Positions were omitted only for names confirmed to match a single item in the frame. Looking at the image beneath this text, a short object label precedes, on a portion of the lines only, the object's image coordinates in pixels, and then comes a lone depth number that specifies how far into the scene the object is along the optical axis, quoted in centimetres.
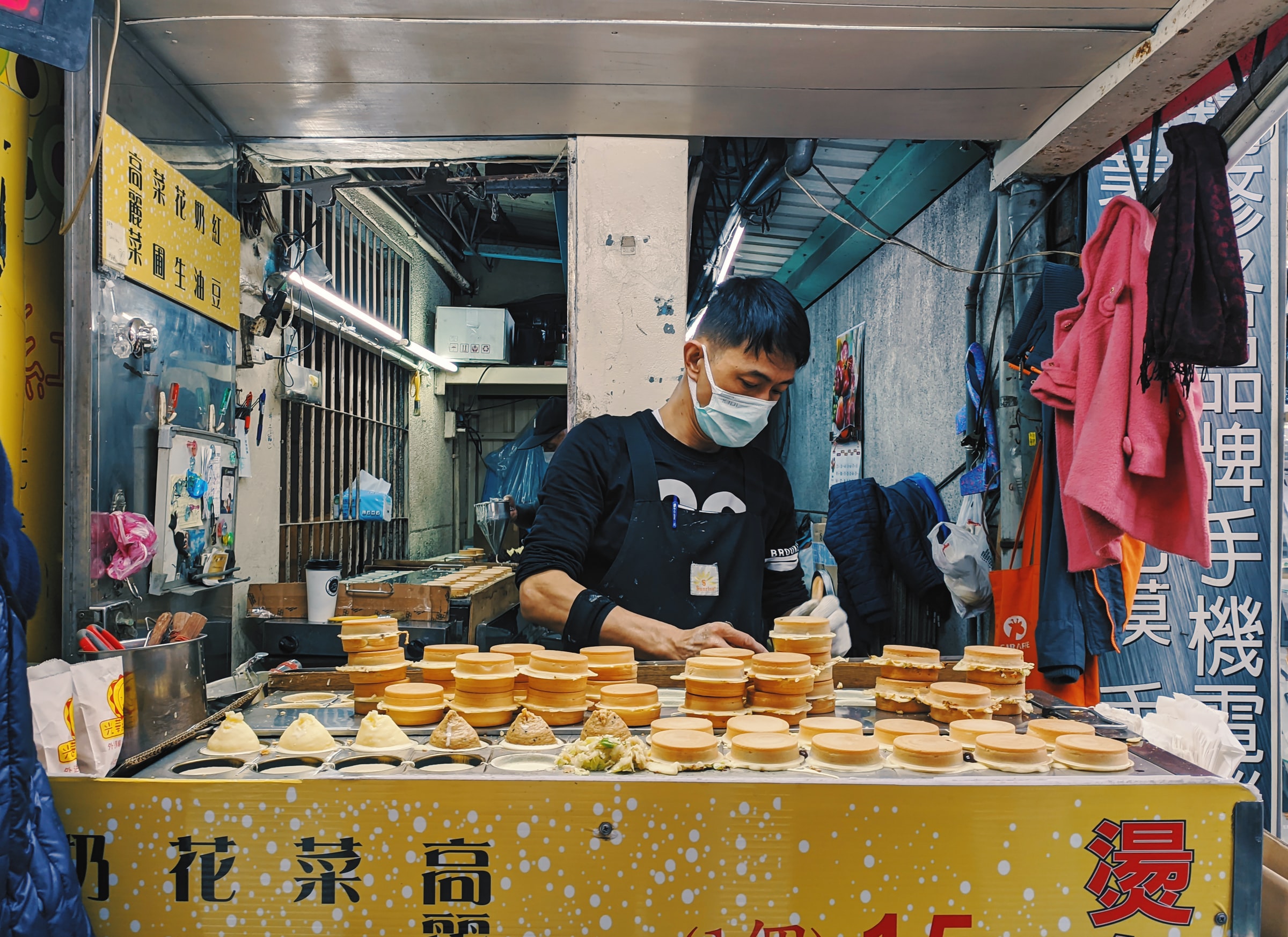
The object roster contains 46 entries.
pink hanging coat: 293
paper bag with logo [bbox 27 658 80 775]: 156
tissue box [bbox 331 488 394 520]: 667
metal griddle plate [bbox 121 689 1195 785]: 152
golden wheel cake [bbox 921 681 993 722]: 197
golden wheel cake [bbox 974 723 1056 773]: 163
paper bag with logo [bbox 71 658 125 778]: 163
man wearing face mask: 272
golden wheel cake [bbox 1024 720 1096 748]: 178
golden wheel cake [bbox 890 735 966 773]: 162
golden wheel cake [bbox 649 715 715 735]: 173
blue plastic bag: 987
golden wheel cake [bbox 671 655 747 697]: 197
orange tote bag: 371
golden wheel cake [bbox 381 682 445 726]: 188
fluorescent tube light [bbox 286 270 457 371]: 516
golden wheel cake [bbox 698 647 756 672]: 206
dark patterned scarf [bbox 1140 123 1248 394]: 269
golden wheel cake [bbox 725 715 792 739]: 174
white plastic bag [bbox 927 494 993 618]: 413
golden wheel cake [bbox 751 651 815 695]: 197
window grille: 569
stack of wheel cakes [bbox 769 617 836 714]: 207
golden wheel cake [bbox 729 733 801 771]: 162
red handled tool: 242
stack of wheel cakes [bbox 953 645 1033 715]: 213
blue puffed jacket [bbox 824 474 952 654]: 489
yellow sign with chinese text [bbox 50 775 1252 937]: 147
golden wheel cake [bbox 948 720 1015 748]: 177
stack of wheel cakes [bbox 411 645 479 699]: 206
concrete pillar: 396
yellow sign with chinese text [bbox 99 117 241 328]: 291
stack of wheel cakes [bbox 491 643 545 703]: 202
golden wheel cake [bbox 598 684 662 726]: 190
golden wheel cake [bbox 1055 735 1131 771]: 164
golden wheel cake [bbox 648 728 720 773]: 160
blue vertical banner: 392
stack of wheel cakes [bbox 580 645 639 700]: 208
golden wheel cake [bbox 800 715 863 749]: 177
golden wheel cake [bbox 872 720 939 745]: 178
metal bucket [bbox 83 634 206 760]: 176
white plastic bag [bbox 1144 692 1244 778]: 226
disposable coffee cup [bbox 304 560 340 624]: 463
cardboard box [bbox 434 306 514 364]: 927
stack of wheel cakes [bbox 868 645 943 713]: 211
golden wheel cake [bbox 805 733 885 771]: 162
